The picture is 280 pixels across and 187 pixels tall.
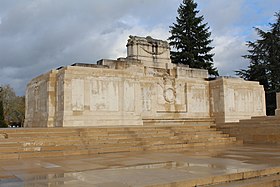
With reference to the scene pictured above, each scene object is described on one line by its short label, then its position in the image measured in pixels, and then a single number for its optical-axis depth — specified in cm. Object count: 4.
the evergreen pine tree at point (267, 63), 3847
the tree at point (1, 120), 2884
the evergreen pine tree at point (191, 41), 4281
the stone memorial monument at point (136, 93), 1761
